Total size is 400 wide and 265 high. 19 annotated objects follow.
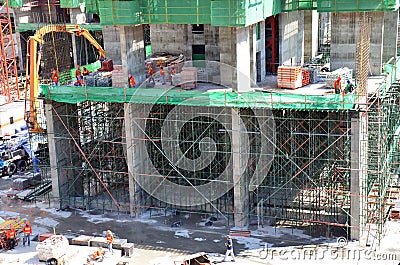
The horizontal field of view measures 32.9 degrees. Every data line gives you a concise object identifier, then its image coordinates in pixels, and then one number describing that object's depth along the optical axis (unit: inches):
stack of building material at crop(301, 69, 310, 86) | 1624.0
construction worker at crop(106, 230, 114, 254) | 1405.0
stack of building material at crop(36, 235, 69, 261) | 1369.3
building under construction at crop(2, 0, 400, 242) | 1469.0
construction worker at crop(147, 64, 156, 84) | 1668.3
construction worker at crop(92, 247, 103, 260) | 1375.5
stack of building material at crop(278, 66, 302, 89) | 1589.6
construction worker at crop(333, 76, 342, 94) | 1485.0
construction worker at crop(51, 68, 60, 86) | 1661.2
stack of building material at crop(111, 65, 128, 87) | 1602.5
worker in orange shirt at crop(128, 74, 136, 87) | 1583.4
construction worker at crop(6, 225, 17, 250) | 1469.0
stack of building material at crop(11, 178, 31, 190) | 1833.2
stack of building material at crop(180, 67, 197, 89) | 1595.7
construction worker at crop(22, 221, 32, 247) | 1485.0
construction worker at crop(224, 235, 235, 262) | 1368.1
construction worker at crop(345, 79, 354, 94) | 1466.5
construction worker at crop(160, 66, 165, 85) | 1656.0
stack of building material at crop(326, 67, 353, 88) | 1559.2
